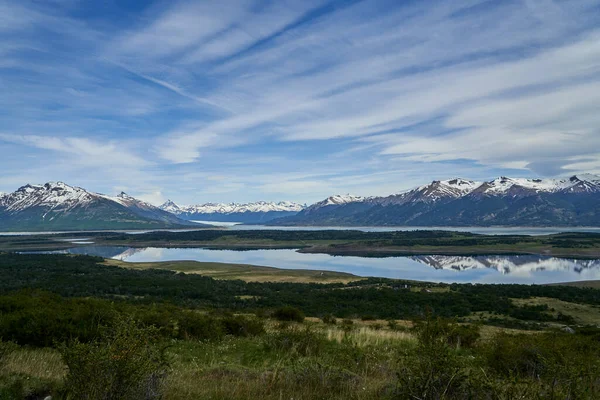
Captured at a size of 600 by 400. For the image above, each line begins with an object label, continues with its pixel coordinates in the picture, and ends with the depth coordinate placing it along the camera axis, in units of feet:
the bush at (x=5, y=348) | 24.58
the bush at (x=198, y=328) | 49.21
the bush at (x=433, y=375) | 19.40
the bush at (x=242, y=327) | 53.78
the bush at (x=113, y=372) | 17.74
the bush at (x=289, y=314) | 80.31
